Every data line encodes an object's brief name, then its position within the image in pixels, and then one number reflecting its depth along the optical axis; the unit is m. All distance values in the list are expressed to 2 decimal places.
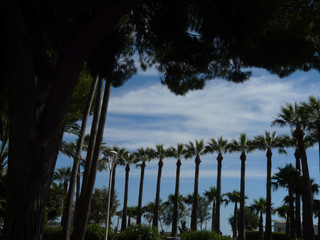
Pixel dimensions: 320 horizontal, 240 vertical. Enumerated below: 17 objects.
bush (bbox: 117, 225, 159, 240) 23.42
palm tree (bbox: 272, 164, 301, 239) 31.64
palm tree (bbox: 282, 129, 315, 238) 31.27
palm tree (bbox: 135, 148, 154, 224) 46.75
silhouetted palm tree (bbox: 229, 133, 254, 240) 37.81
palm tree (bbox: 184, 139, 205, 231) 41.72
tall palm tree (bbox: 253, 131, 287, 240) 34.42
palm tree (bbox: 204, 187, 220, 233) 53.99
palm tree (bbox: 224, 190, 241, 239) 53.41
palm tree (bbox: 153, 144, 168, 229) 44.37
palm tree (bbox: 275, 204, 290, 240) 37.78
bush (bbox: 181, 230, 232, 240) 21.44
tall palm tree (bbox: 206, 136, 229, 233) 40.06
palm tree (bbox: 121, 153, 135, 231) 47.91
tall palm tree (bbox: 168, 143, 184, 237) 42.38
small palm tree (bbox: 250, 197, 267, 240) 45.06
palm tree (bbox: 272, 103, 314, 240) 25.22
